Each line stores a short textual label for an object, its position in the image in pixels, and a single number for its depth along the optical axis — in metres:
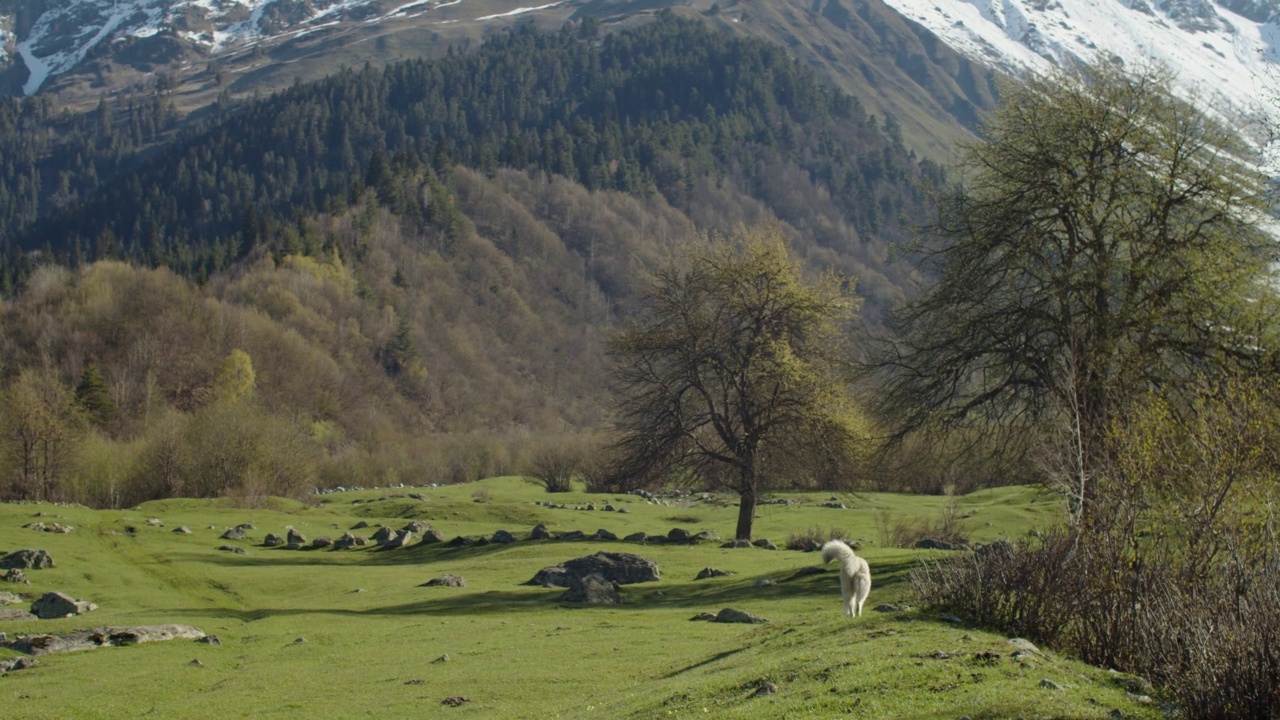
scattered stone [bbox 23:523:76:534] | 48.55
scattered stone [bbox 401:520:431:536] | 55.14
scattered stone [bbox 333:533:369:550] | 50.78
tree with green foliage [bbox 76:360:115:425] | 114.12
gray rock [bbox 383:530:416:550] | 50.34
